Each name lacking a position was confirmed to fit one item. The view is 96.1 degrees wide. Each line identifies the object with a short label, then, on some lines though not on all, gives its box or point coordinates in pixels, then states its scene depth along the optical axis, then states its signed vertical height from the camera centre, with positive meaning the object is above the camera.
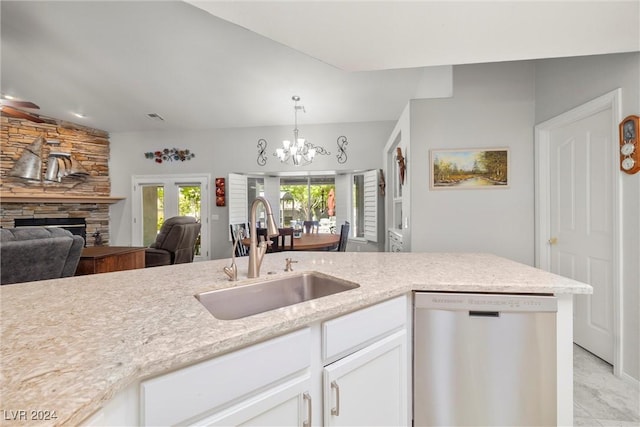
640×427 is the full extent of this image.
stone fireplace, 4.89 +0.56
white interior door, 2.16 -0.06
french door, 5.75 +0.20
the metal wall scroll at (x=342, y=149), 5.39 +1.18
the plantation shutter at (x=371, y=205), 5.12 +0.12
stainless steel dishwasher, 1.25 -0.66
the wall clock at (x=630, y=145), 1.86 +0.43
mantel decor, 4.95 +0.88
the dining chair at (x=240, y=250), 4.47 -0.59
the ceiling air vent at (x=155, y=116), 5.21 +1.78
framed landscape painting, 2.86 +0.43
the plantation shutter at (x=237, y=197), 5.54 +0.30
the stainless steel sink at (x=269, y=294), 1.22 -0.39
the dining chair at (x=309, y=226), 5.14 -0.25
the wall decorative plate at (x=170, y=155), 5.83 +1.19
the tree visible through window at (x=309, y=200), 5.72 +0.24
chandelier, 4.15 +0.99
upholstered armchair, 4.12 -0.46
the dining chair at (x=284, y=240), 3.41 -0.33
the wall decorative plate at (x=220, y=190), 5.65 +0.44
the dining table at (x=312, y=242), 3.43 -0.39
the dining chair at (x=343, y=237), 3.98 -0.35
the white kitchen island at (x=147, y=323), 0.55 -0.32
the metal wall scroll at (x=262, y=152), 5.62 +1.18
